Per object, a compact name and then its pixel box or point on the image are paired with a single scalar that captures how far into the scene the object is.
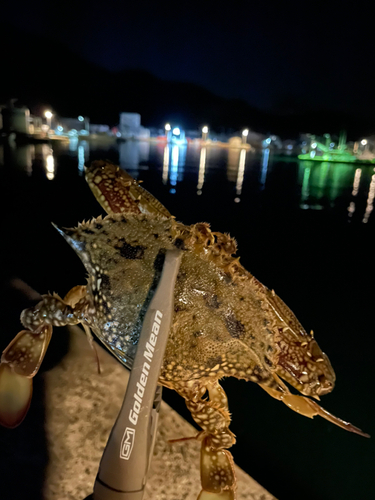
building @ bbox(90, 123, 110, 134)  70.62
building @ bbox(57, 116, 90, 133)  66.06
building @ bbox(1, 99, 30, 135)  41.14
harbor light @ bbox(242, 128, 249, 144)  86.28
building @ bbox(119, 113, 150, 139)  76.06
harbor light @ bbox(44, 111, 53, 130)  53.05
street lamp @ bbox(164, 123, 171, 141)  87.59
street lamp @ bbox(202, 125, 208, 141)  88.38
